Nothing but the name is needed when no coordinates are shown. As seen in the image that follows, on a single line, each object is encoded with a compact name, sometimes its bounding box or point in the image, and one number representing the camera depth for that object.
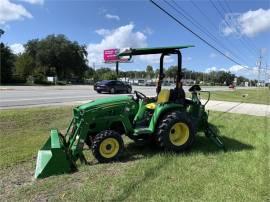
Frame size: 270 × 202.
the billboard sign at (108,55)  45.75
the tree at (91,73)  72.09
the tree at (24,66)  39.54
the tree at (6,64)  34.10
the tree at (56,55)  46.89
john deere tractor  3.64
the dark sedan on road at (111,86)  19.84
